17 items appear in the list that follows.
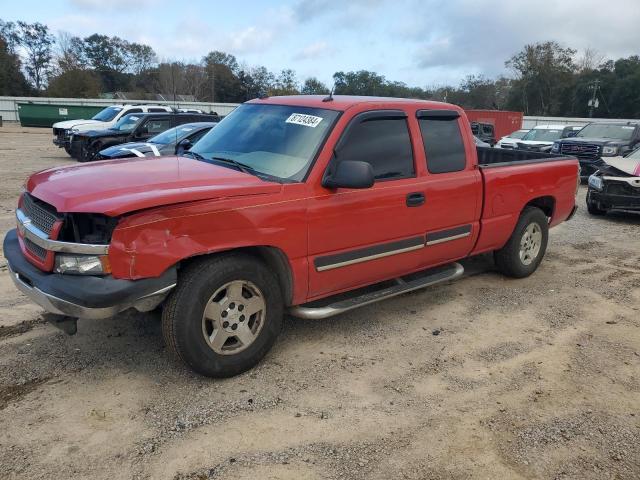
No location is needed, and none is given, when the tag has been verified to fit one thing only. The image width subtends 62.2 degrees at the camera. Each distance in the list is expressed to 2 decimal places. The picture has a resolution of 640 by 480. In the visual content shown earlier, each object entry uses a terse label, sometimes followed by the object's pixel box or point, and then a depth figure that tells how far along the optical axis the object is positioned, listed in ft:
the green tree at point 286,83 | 257.44
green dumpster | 117.29
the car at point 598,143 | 48.60
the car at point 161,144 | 32.86
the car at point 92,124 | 57.30
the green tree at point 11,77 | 191.72
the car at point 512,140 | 63.77
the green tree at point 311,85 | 236.96
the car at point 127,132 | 48.85
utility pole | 176.59
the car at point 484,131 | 78.06
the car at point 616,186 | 31.53
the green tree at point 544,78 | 218.18
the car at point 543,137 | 60.75
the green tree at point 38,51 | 246.58
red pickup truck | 10.38
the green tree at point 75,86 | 188.75
